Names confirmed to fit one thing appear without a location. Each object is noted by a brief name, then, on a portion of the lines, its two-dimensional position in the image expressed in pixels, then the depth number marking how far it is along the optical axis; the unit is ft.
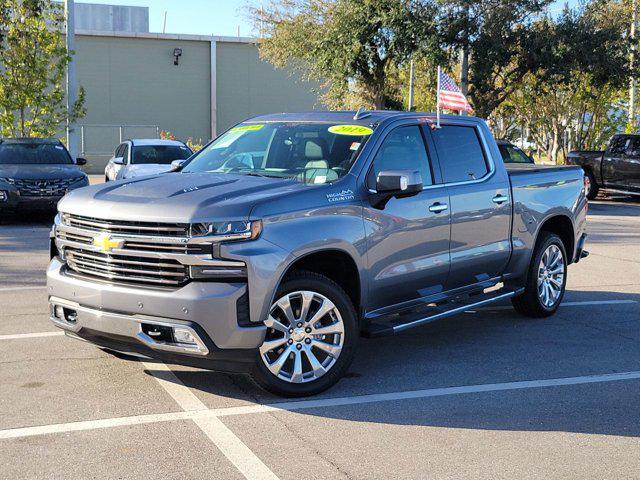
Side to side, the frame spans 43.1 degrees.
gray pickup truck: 16.48
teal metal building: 133.49
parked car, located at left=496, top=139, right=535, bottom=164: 64.75
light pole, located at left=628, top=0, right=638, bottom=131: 86.99
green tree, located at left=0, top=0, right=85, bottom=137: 74.90
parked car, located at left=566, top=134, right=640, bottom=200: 74.49
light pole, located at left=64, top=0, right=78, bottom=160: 76.07
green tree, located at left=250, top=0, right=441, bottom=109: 80.43
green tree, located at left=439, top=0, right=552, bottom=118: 79.97
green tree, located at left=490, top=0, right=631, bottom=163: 81.61
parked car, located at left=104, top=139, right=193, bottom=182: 60.44
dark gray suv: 49.44
